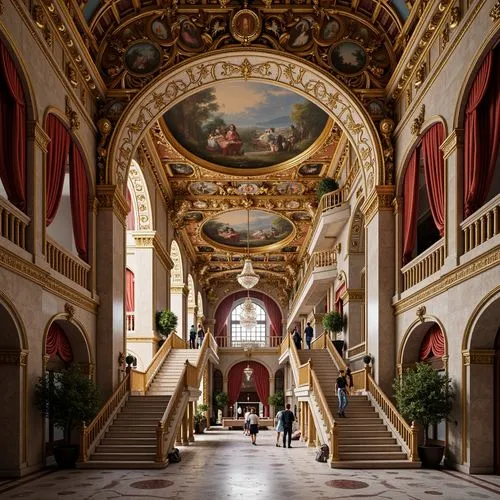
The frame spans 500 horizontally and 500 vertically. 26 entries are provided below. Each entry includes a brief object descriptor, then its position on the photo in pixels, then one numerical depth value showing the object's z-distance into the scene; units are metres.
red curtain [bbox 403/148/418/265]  17.28
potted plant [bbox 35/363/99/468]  13.84
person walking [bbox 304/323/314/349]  31.09
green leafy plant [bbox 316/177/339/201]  27.22
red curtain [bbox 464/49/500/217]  12.24
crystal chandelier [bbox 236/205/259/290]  32.09
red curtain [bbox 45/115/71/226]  14.84
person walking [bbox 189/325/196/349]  32.50
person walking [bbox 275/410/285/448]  22.44
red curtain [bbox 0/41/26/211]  12.56
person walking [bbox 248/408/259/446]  24.02
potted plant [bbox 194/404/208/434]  33.66
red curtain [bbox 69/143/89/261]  17.03
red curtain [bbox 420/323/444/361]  15.53
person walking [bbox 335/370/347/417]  17.78
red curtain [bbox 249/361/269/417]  49.56
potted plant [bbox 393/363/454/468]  13.96
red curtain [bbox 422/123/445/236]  14.96
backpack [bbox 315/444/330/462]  16.56
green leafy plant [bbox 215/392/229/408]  46.24
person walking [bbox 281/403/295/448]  22.08
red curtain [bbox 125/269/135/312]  26.46
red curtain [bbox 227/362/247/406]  49.62
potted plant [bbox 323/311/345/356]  25.84
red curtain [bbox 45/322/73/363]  15.60
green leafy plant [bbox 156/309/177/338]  26.50
